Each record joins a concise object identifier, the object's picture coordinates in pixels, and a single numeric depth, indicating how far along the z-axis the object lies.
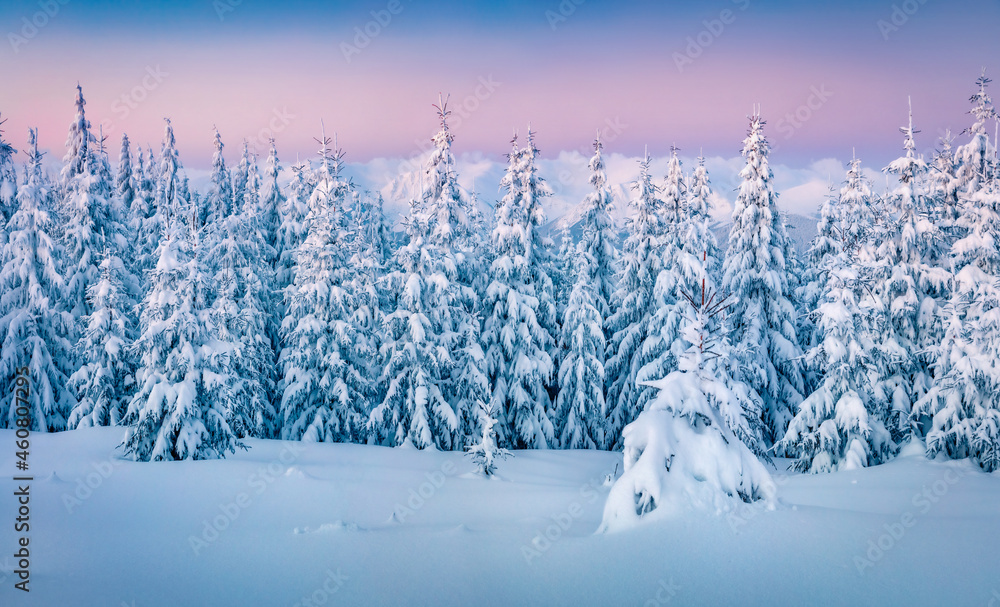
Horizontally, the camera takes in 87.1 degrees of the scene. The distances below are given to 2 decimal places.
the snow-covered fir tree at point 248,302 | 22.45
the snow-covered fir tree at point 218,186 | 38.47
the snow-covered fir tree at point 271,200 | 32.03
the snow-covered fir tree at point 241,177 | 39.72
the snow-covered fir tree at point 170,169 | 41.38
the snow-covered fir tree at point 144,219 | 30.35
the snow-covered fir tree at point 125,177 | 40.06
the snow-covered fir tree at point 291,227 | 29.41
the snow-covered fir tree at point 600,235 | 26.14
